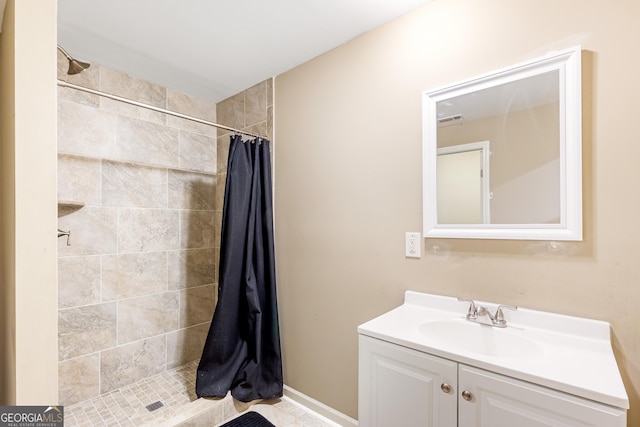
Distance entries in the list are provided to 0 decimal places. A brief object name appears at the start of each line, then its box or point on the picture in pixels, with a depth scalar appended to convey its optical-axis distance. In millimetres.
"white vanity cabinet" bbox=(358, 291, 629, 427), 840
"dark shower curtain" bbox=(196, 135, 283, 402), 1977
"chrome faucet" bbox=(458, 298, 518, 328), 1250
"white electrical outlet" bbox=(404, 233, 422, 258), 1536
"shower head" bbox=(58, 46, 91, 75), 1458
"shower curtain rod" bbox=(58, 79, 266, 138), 1414
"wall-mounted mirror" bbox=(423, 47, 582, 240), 1151
